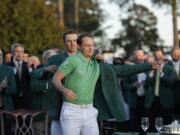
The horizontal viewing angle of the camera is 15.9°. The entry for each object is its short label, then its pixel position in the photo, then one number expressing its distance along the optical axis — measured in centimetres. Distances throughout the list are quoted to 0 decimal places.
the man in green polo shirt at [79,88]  704
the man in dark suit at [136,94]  1224
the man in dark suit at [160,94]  1141
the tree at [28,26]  2561
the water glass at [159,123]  785
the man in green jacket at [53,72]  768
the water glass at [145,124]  809
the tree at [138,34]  4738
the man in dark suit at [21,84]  1079
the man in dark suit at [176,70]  1182
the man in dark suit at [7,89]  1008
